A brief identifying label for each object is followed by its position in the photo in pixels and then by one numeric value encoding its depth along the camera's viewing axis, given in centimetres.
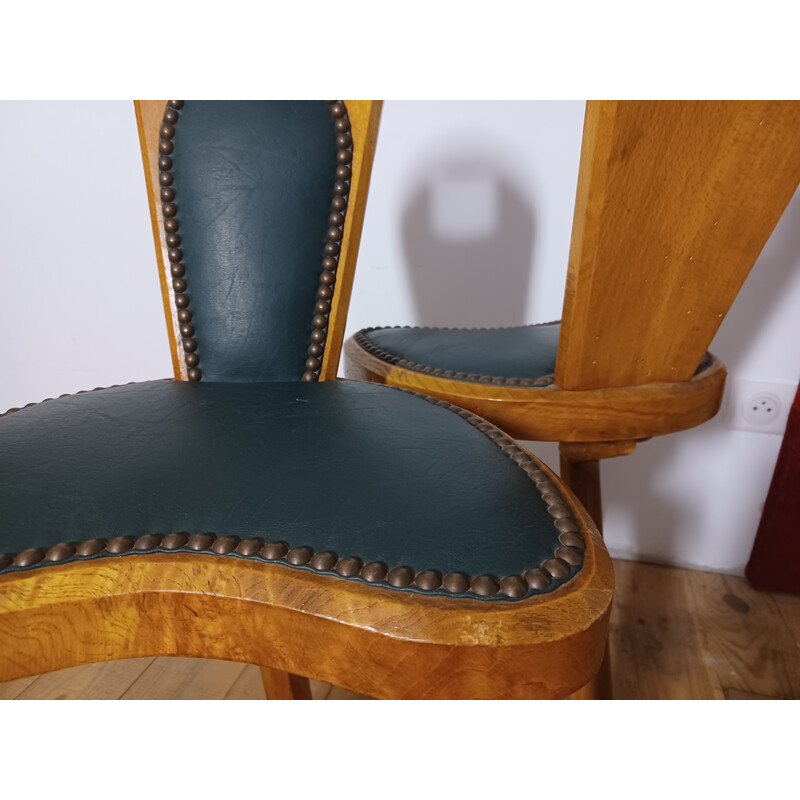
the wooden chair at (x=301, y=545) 36
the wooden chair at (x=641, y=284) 49
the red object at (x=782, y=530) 116
